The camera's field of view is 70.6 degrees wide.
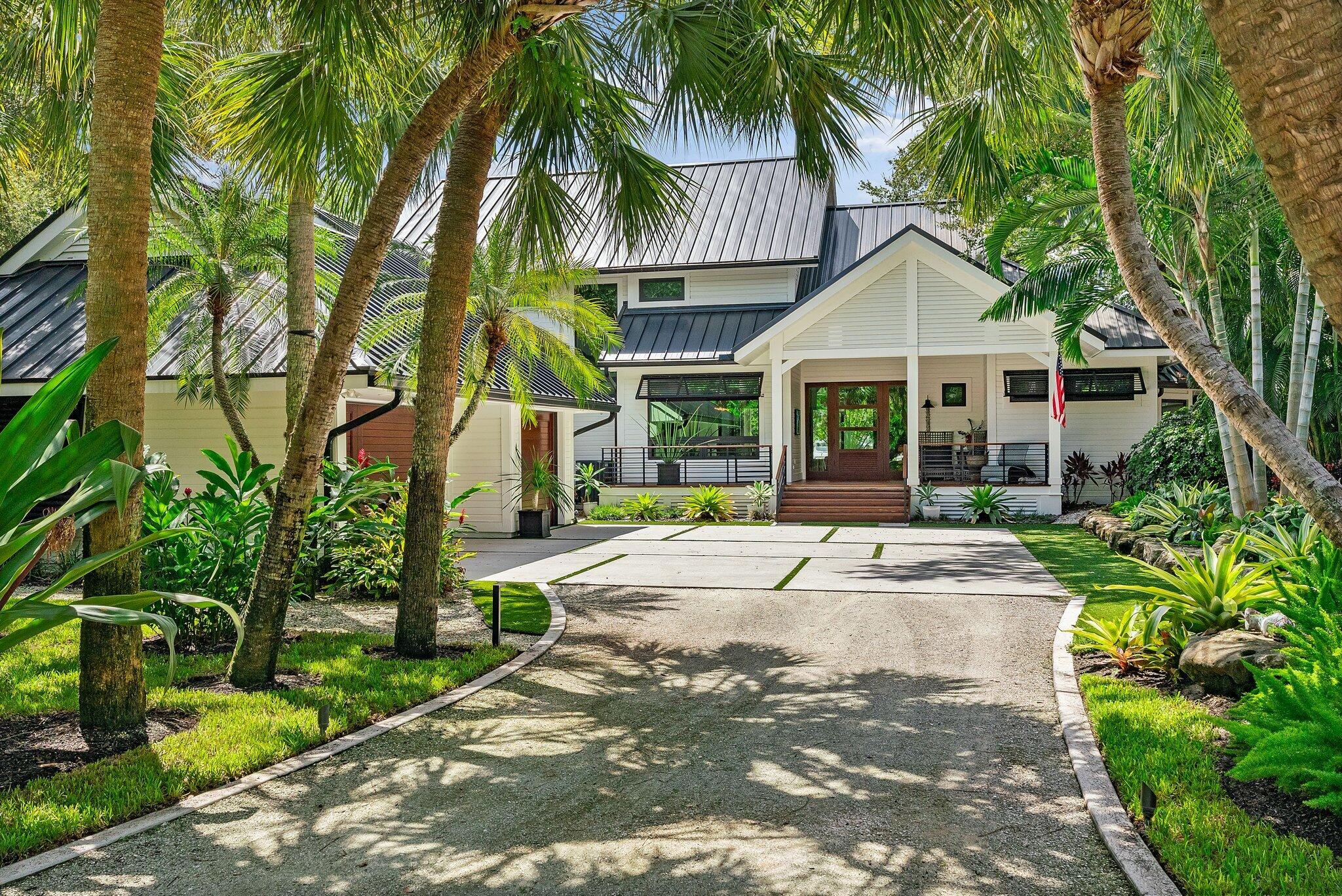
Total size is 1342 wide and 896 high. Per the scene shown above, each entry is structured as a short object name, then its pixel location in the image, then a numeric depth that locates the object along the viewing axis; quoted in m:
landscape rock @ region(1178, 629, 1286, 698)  5.70
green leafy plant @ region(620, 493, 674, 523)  21.27
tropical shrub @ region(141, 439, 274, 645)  7.38
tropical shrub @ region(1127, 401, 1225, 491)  16.19
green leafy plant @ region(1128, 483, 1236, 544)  12.30
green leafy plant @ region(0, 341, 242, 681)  4.15
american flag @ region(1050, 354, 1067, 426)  19.22
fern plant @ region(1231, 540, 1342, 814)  4.00
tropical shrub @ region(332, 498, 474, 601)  10.57
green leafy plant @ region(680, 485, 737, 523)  20.86
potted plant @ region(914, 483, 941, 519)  20.47
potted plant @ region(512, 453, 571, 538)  17.53
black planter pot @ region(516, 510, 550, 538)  17.50
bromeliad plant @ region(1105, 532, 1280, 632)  6.73
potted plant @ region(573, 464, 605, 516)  22.08
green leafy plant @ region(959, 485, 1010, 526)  19.75
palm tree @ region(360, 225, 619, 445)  11.86
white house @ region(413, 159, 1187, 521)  20.77
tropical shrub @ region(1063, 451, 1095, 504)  21.91
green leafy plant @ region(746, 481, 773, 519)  20.81
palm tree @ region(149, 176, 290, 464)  10.70
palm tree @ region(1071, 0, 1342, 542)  4.12
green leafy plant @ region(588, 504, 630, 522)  21.08
